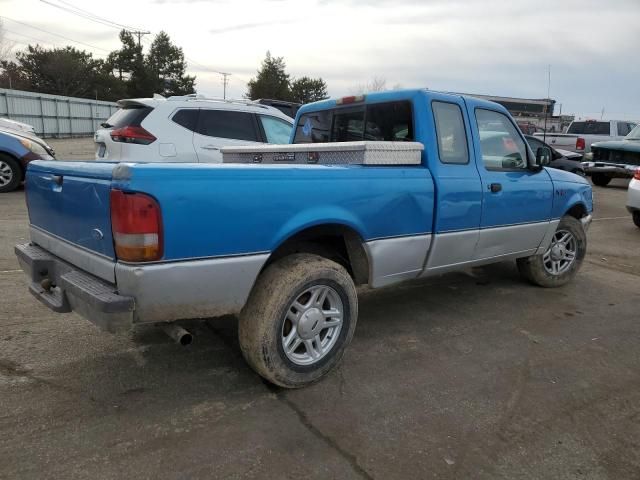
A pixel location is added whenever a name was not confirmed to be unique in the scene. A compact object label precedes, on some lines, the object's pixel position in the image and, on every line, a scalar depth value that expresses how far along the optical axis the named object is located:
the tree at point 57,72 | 56.06
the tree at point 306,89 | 68.31
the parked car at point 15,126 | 11.36
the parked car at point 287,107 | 16.02
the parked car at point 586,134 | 19.39
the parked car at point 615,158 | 14.09
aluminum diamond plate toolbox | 3.58
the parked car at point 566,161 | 13.69
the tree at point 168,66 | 67.94
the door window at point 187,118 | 7.79
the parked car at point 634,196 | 9.02
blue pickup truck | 2.62
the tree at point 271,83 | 67.69
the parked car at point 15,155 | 9.86
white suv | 7.58
